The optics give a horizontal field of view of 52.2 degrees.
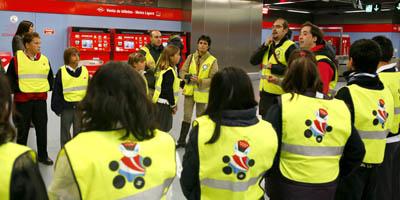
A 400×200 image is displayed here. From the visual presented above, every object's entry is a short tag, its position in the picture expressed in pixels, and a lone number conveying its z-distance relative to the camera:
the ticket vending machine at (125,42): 12.47
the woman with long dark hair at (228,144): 1.94
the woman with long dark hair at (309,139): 2.23
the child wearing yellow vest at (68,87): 4.62
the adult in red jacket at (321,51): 3.70
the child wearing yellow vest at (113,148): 1.46
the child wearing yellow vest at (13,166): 1.26
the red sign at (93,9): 11.37
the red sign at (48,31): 11.85
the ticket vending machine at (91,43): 11.62
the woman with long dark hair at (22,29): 5.27
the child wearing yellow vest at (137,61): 4.68
